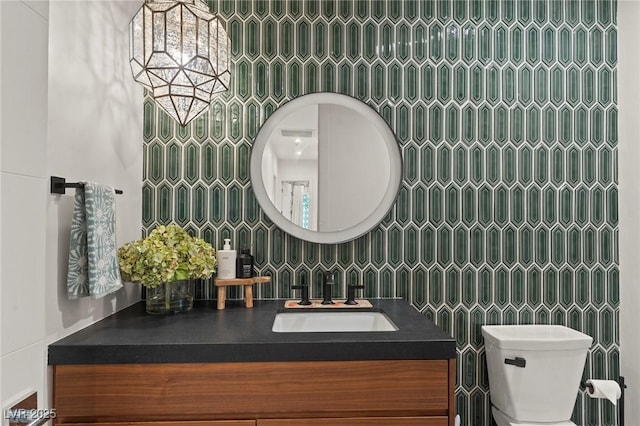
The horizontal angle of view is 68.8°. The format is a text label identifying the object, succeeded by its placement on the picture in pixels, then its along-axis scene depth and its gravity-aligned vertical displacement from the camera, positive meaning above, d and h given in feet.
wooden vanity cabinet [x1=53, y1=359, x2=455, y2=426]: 4.38 -1.67
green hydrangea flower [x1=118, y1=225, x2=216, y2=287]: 5.55 -0.48
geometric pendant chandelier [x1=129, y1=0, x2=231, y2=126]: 5.41 +1.95
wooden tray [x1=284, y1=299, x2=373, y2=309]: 6.56 -1.23
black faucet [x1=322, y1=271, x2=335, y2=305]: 6.72 -0.98
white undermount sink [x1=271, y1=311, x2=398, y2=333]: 6.41 -1.41
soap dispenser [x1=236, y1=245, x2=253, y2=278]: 6.57 -0.65
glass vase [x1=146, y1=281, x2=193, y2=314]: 5.94 -1.02
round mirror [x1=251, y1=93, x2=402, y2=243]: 6.97 +0.76
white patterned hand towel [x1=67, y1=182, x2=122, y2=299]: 4.67 -0.26
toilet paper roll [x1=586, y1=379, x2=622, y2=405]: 6.50 -2.40
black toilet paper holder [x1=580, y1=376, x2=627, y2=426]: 6.65 -2.56
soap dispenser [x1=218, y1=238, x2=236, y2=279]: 6.49 -0.63
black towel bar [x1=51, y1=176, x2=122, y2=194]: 4.49 +0.34
